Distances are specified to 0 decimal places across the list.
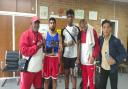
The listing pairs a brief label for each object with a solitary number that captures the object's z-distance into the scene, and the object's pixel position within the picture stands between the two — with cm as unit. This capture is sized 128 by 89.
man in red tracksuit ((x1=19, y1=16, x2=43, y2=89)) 163
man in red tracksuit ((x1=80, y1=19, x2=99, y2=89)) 203
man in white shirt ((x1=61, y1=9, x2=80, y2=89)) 204
